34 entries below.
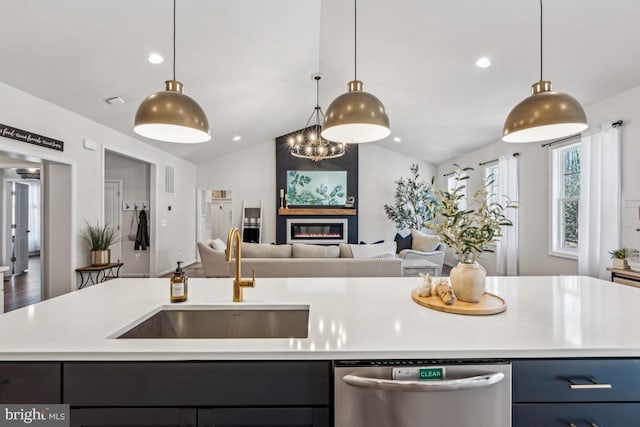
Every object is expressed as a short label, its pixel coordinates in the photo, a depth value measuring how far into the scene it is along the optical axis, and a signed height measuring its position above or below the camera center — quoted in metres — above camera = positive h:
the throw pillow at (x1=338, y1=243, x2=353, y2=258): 3.96 -0.48
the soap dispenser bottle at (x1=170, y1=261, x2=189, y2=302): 1.40 -0.33
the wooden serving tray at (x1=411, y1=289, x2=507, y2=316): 1.22 -0.37
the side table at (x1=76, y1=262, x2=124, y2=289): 3.95 -0.82
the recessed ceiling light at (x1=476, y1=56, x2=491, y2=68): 3.43 +1.73
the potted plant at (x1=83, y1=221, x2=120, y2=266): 4.07 -0.41
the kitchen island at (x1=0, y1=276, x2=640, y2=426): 0.91 -0.47
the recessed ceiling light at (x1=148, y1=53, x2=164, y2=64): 3.15 +1.61
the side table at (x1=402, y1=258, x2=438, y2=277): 4.73 -0.81
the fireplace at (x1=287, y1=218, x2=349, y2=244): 7.88 -0.37
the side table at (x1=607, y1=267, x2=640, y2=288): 3.03 -0.61
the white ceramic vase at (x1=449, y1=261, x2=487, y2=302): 1.31 -0.29
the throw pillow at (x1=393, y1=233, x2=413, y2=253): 5.68 -0.53
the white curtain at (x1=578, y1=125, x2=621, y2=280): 3.40 +0.18
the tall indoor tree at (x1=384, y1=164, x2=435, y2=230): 7.57 +0.22
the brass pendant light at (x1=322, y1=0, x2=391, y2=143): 1.30 +0.44
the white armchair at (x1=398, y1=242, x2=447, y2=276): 5.18 -0.67
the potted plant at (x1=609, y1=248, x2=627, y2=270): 3.23 -0.45
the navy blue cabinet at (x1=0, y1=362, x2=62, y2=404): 0.90 -0.49
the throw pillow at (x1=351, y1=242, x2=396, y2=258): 4.11 -0.48
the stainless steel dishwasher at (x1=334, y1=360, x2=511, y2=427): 0.90 -0.54
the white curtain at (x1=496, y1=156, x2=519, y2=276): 5.09 -0.06
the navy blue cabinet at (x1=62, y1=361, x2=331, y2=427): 0.91 -0.53
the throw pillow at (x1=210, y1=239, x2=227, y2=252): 4.53 -0.46
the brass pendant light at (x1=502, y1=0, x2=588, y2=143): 1.19 +0.41
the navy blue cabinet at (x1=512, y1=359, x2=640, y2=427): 0.93 -0.53
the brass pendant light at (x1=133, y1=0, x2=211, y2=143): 1.20 +0.40
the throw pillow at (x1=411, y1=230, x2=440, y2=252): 5.32 -0.49
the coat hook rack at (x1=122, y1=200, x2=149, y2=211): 5.87 +0.16
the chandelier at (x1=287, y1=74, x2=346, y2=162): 5.34 +1.59
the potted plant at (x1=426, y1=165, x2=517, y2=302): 1.30 -0.09
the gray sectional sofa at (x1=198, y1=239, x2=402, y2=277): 3.68 -0.57
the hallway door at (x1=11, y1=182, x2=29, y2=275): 6.15 -0.31
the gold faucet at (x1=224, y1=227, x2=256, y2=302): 1.41 -0.30
